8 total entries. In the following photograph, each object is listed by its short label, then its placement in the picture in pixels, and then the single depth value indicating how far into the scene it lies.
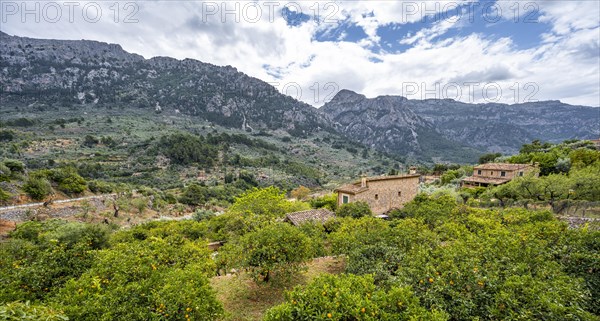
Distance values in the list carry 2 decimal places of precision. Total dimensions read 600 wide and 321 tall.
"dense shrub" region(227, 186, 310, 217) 22.28
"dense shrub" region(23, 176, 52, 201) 26.92
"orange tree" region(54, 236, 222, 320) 4.93
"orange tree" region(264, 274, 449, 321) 4.69
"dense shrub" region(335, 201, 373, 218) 21.09
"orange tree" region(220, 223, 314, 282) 9.00
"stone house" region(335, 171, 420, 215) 24.91
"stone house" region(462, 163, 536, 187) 36.78
